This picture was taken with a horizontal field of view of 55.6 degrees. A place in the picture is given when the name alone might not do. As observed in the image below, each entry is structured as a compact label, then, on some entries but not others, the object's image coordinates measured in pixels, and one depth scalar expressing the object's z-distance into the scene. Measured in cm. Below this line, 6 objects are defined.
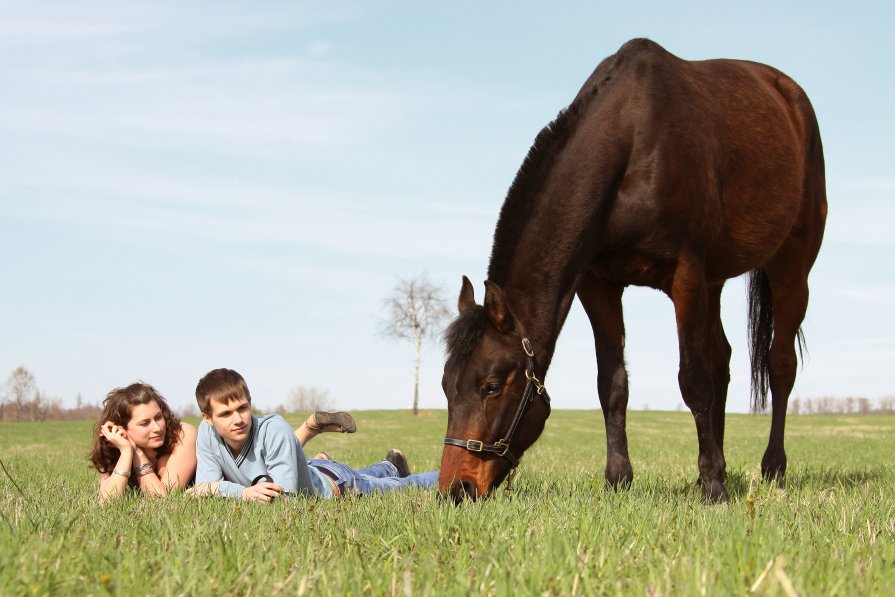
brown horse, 512
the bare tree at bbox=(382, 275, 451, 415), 5159
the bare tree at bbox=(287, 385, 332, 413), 7194
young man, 579
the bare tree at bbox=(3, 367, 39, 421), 7750
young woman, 625
